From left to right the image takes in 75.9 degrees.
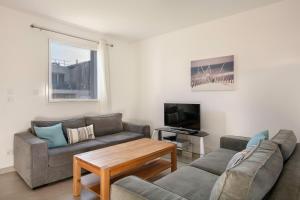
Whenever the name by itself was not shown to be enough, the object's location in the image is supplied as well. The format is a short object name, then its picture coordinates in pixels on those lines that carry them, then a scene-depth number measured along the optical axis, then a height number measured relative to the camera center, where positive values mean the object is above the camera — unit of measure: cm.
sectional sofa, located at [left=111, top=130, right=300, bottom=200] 96 -48
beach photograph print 341 +48
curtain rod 328 +127
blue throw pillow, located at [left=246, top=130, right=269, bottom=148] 194 -40
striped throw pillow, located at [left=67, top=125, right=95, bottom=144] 317 -59
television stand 333 -62
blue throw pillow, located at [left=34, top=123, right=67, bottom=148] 288 -54
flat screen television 360 -32
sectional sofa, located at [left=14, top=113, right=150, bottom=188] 245 -74
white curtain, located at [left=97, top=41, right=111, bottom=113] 423 +48
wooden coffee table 202 -72
